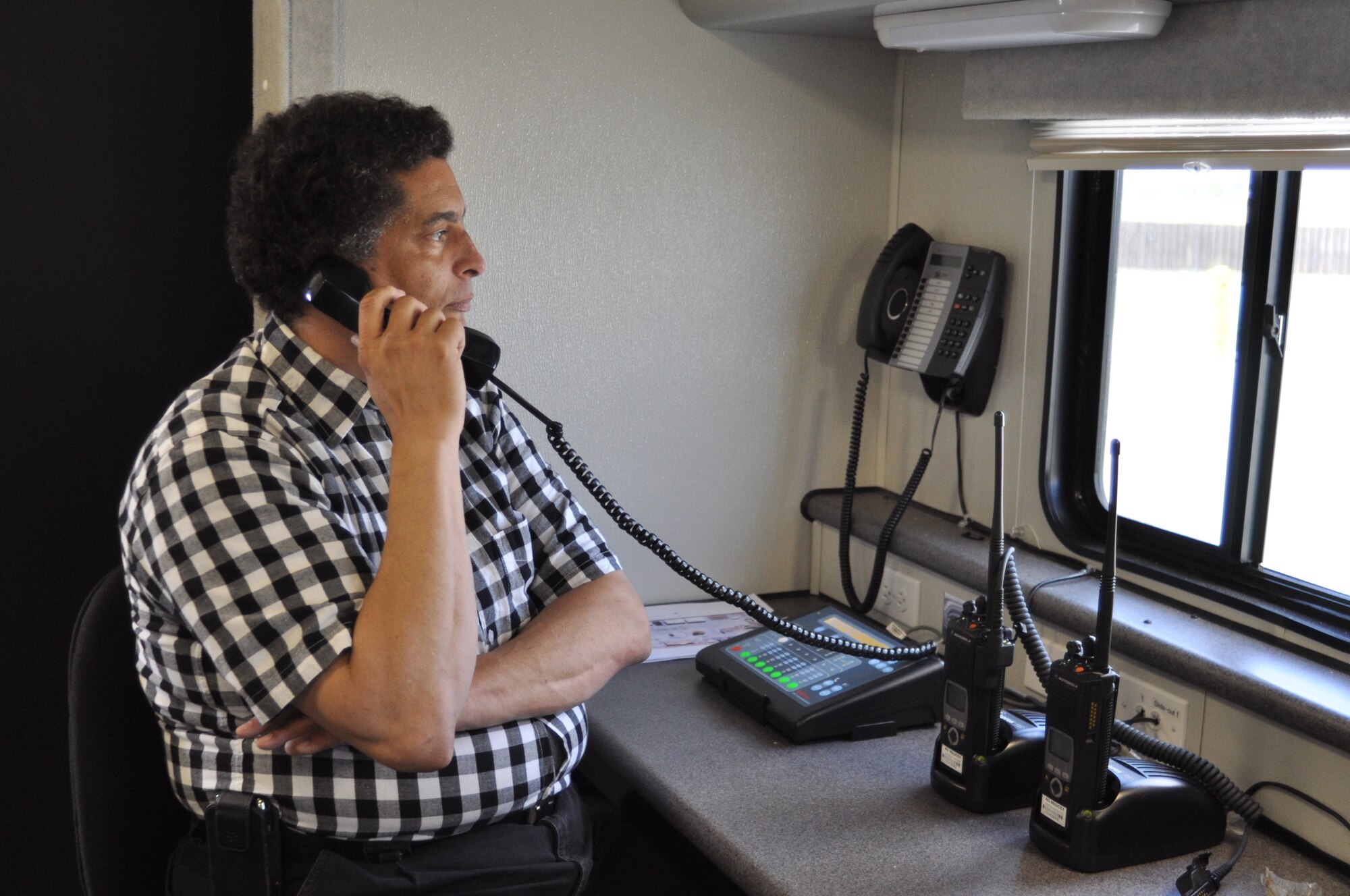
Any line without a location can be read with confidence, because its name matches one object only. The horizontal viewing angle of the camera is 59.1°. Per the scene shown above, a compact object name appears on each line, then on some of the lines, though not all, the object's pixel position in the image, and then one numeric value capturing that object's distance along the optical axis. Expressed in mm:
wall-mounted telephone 2051
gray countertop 1347
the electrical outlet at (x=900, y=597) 2135
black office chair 1476
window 1613
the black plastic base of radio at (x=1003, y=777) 1490
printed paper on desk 2076
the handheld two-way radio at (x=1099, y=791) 1338
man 1249
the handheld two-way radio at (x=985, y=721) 1484
